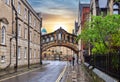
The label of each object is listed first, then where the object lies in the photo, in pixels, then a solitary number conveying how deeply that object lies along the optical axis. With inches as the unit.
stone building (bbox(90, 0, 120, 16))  777.3
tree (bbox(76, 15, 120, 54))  504.2
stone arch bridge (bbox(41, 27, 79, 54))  1648.8
